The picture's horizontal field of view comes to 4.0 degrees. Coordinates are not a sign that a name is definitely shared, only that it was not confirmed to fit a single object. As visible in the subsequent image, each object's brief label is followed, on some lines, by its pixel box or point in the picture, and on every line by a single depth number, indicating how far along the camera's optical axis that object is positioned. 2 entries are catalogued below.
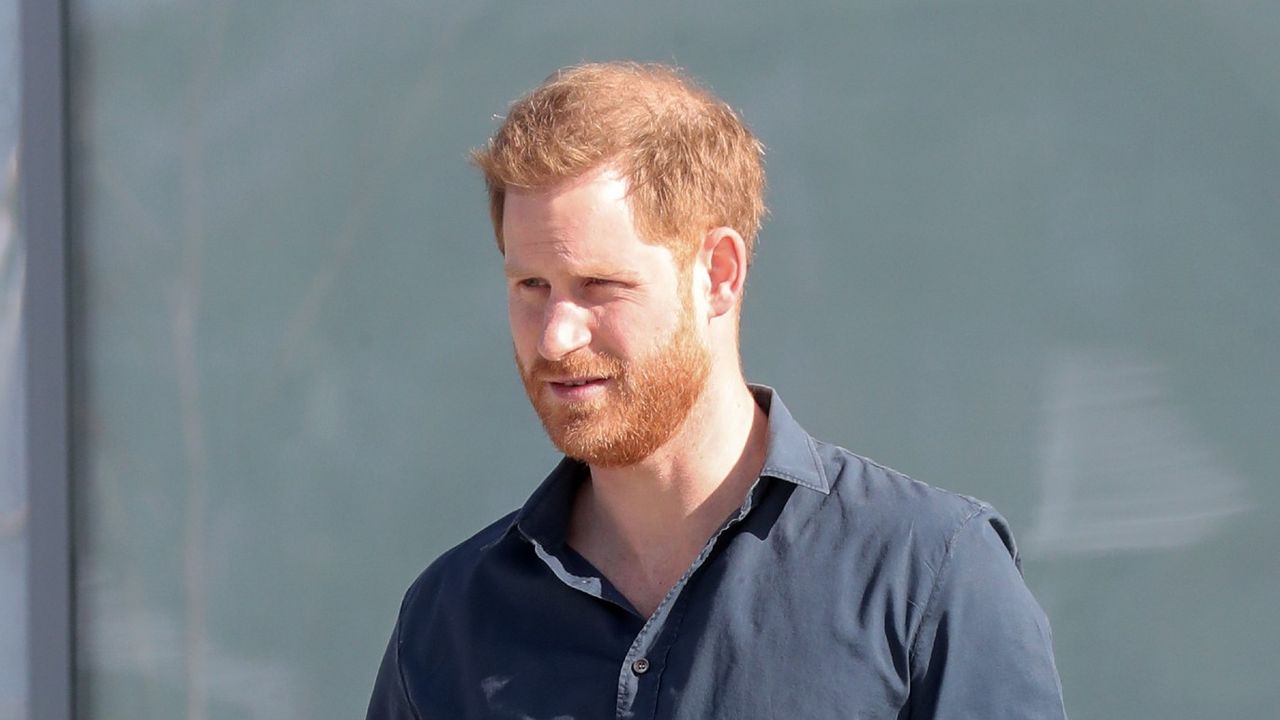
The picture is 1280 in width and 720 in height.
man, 11.40
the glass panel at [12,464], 12.29
